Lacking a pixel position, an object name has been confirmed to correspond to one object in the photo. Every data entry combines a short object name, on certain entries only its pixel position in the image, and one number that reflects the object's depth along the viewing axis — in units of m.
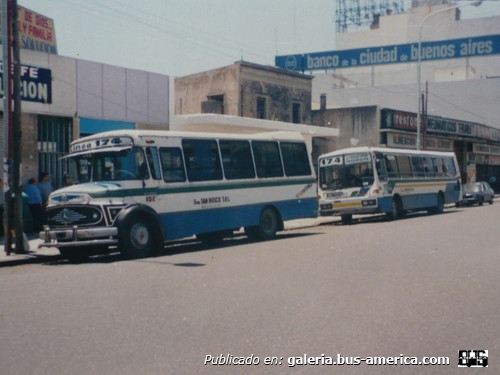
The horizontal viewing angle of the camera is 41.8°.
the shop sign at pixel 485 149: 55.19
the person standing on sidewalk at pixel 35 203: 18.61
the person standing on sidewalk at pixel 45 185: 19.08
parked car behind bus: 37.38
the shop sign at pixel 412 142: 42.69
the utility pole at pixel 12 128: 14.37
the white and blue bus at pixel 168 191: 13.56
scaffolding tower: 71.12
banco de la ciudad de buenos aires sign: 59.44
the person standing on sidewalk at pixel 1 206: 17.32
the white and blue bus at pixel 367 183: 24.70
